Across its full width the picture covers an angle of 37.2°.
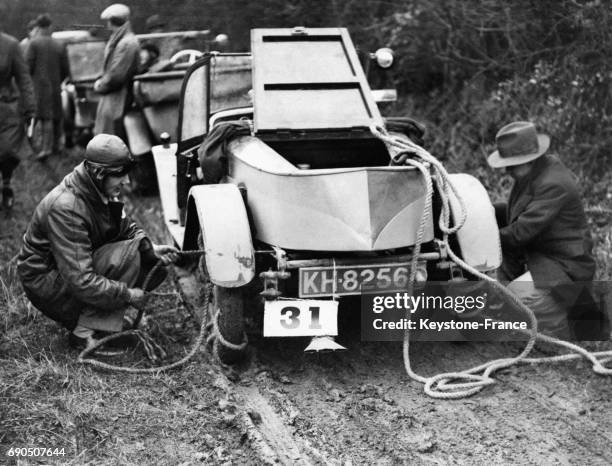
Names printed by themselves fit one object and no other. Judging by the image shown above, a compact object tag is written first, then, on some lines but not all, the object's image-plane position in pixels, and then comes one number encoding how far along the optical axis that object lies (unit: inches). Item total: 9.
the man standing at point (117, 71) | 375.9
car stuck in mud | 201.5
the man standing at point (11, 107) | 338.0
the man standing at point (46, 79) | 449.1
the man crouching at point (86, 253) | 209.9
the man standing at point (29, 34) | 459.8
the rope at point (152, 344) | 210.7
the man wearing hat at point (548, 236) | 229.0
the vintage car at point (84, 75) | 430.6
